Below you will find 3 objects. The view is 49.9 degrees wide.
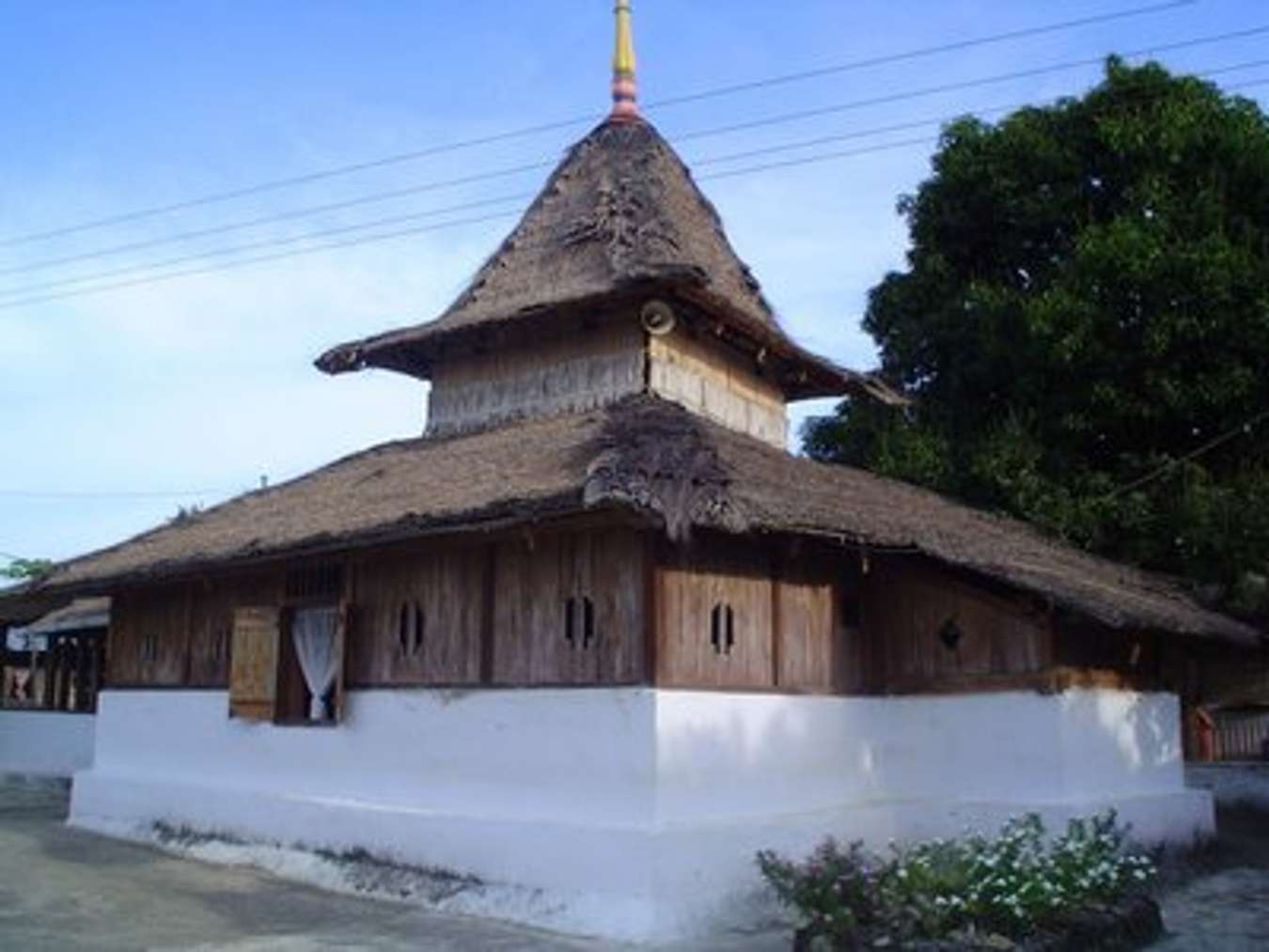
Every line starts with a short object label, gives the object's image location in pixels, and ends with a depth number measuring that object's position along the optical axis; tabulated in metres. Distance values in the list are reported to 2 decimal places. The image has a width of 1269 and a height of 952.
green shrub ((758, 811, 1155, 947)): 8.78
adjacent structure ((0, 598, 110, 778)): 22.42
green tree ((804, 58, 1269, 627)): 18.09
